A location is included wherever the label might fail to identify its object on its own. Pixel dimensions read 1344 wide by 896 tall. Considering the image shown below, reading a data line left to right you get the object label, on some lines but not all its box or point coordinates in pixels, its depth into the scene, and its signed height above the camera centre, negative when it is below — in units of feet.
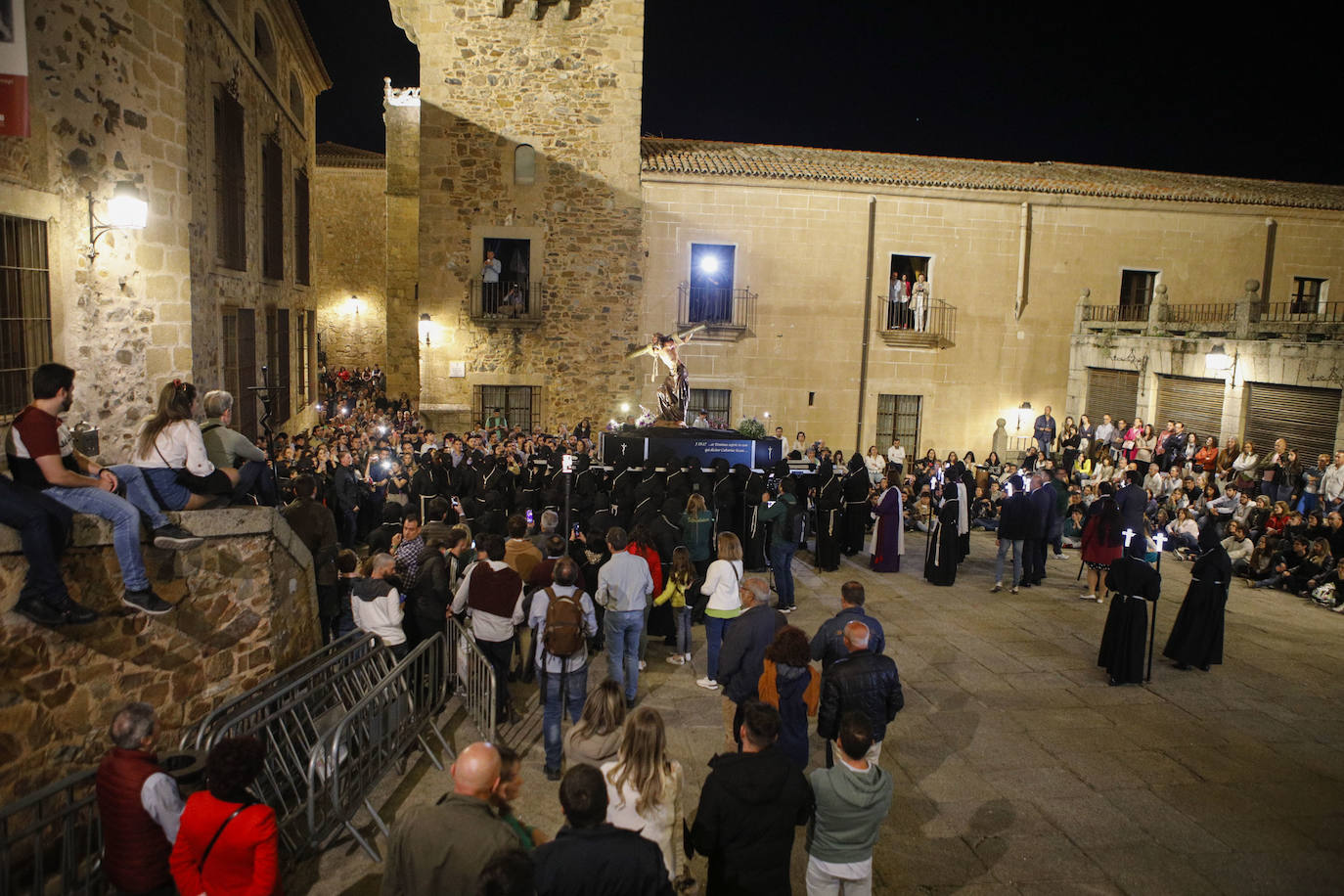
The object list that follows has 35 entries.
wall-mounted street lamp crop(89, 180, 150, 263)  27.50 +4.09
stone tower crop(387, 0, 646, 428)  58.18 +10.83
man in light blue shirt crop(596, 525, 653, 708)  22.77 -6.41
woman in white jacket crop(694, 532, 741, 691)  23.91 -6.28
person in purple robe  38.24 -7.50
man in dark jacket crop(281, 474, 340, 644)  24.07 -5.49
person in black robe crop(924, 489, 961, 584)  36.76 -7.67
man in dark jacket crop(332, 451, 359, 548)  35.76 -6.23
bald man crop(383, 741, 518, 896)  10.41 -6.06
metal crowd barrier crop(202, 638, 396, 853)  17.30 -8.37
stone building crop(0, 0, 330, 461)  25.84 +4.82
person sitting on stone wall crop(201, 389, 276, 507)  20.33 -2.53
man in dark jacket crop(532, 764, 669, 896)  10.21 -6.04
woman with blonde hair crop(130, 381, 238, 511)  18.19 -2.41
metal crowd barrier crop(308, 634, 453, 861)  16.81 -8.87
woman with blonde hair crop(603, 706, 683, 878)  12.45 -6.22
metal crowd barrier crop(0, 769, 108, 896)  12.82 -9.55
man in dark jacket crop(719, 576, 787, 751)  19.21 -6.49
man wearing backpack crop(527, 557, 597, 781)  20.13 -7.04
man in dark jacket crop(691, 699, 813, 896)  12.64 -6.80
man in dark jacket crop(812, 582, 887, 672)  19.44 -6.00
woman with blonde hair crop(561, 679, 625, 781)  13.92 -6.14
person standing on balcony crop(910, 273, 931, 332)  64.03 +5.46
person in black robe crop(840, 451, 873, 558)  41.14 -6.78
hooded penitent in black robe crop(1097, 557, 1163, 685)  26.35 -7.46
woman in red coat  11.32 -6.55
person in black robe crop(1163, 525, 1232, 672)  27.84 -7.32
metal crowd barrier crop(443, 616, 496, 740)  21.85 -8.62
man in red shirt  16.07 -2.88
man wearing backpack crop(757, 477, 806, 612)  32.07 -6.32
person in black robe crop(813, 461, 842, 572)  38.63 -7.21
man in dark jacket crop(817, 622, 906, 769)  17.42 -6.51
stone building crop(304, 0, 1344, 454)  58.85 +8.45
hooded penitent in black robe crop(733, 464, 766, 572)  36.35 -6.90
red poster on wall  21.08 +6.60
